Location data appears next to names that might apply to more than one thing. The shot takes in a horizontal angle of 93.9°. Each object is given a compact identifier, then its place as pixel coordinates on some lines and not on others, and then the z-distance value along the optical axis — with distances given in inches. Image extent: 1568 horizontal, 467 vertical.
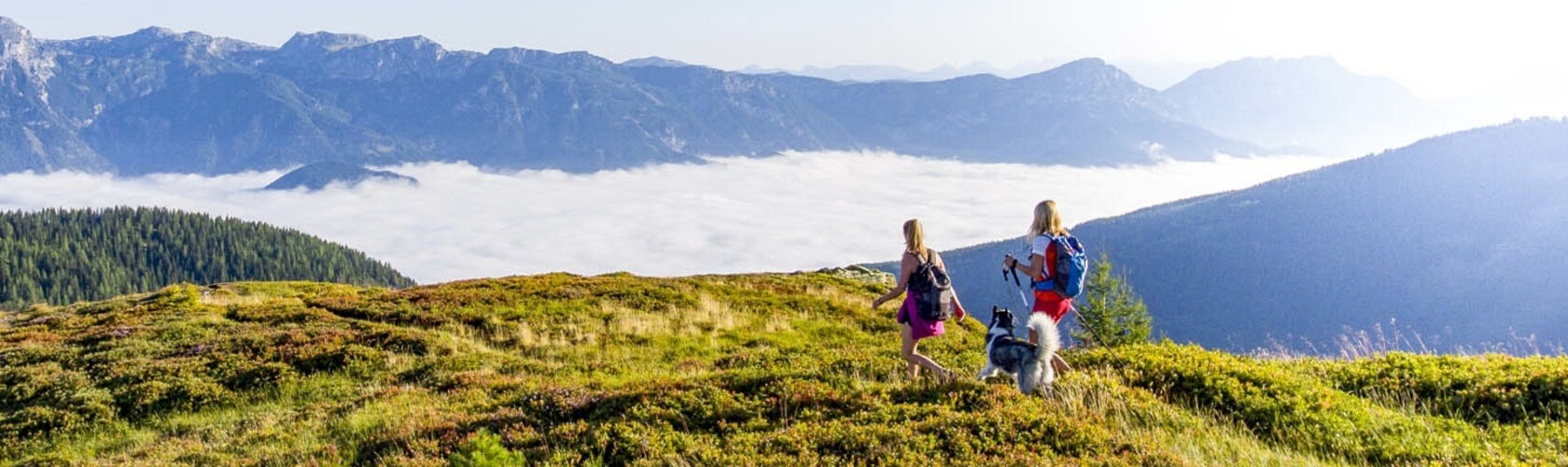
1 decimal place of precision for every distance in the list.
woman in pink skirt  399.5
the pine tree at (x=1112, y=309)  1451.8
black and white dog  342.0
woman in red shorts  376.8
